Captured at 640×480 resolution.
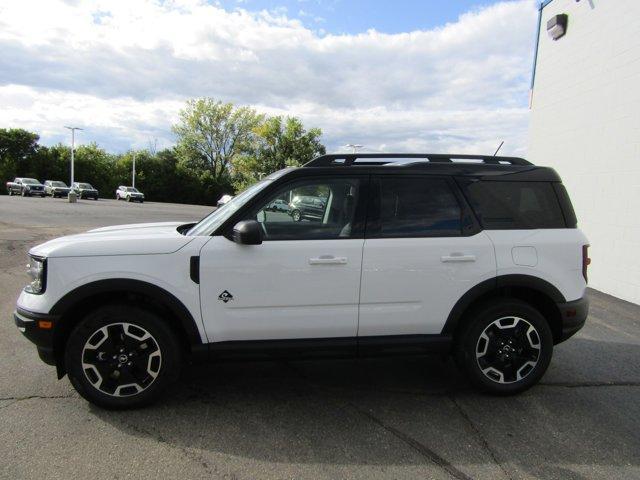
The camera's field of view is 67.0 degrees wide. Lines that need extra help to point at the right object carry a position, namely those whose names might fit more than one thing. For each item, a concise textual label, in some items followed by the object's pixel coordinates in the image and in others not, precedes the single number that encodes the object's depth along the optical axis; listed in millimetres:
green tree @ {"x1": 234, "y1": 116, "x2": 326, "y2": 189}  53406
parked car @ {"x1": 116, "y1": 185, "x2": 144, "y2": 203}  48750
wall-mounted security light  9586
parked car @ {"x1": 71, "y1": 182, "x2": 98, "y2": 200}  44094
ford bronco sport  3441
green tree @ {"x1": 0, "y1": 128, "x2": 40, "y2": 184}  54125
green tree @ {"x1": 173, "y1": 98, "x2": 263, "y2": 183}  68188
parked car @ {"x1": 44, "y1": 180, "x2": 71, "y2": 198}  45153
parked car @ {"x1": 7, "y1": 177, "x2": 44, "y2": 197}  44438
